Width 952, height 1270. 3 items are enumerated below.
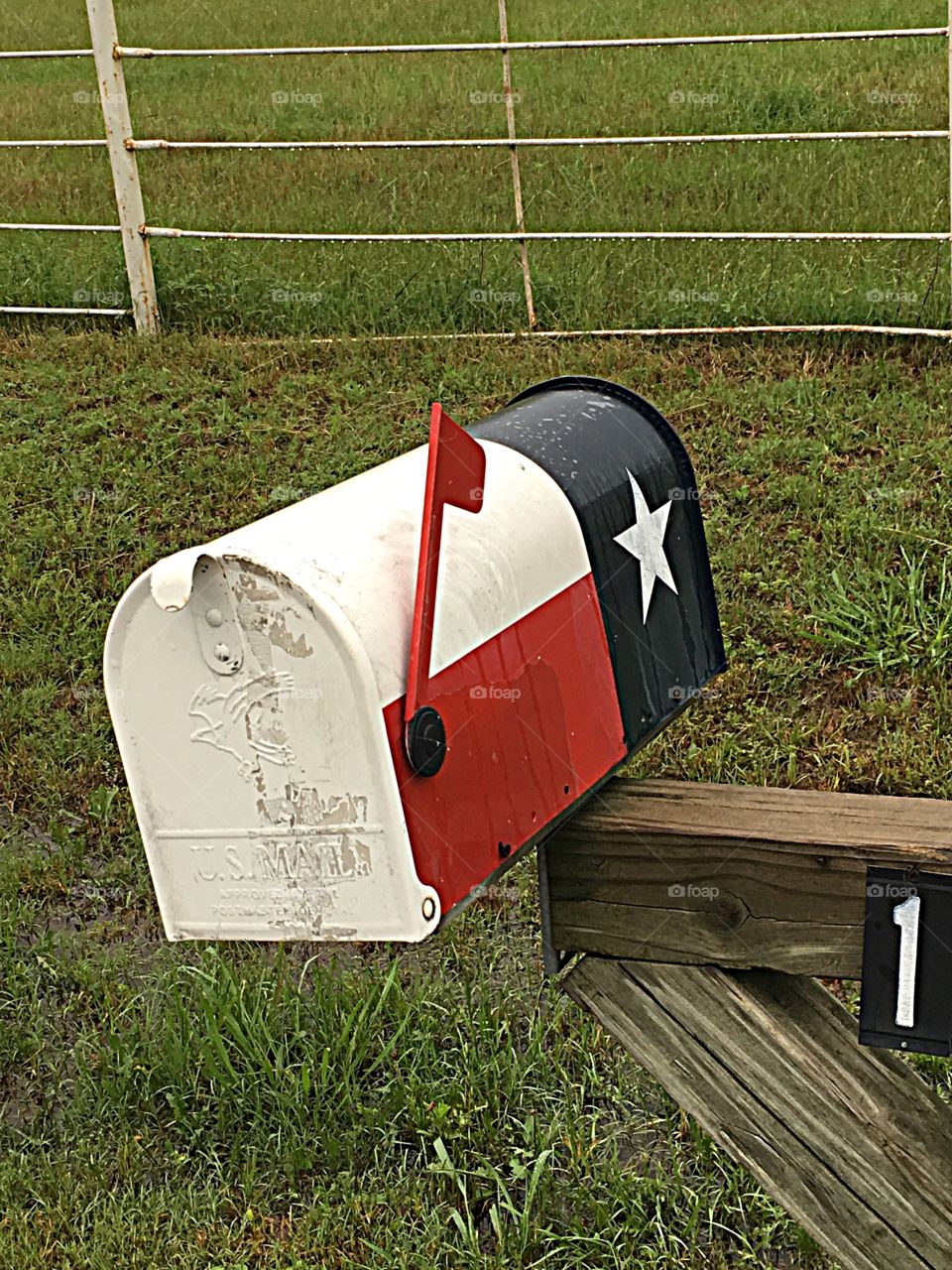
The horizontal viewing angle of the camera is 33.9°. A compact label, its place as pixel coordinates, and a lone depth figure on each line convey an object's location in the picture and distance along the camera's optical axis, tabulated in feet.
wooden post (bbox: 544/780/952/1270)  4.65
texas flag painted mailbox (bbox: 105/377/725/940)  3.92
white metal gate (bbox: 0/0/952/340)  18.61
